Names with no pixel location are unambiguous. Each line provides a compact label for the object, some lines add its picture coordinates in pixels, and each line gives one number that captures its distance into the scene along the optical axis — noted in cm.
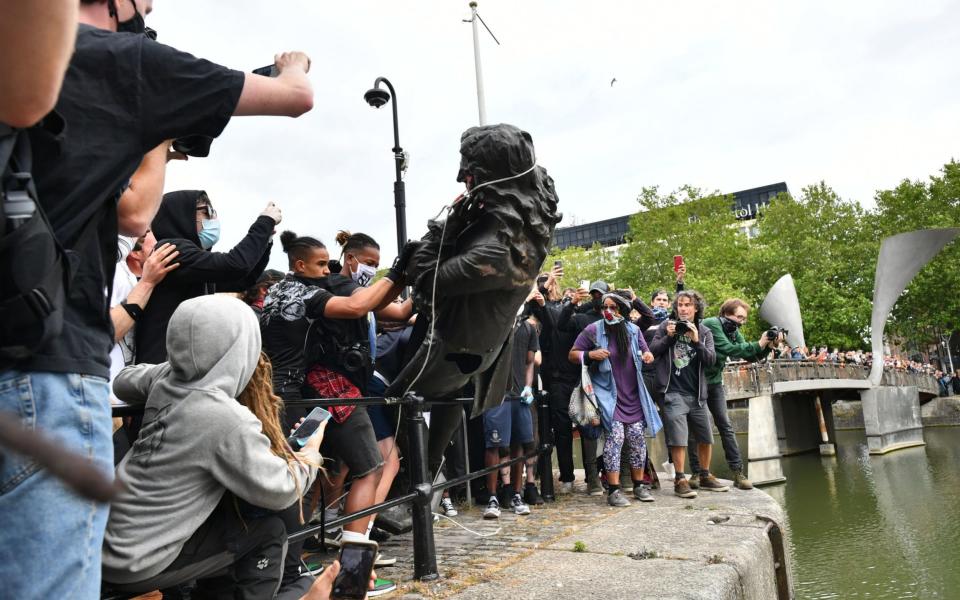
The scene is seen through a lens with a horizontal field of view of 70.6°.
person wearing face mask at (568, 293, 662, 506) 593
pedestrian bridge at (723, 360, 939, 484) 1781
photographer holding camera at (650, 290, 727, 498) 645
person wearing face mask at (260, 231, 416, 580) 325
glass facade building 7838
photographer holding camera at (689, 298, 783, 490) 683
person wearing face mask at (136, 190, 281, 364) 295
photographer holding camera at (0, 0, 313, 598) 107
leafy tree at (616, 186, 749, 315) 3366
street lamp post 837
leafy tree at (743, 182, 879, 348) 3247
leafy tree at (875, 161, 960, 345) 3058
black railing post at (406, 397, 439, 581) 325
